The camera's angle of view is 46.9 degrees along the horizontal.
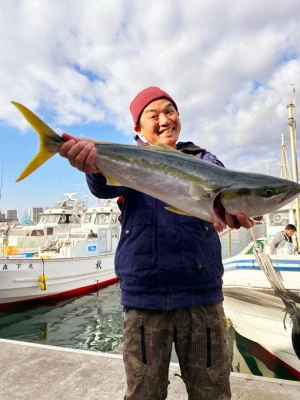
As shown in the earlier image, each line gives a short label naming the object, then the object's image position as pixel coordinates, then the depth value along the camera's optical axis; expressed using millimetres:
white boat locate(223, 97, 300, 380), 6254
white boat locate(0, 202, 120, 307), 14734
